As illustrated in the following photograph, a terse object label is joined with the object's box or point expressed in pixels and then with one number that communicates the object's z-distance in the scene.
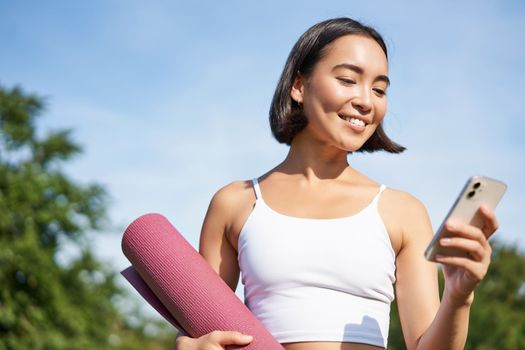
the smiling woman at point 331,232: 2.93
